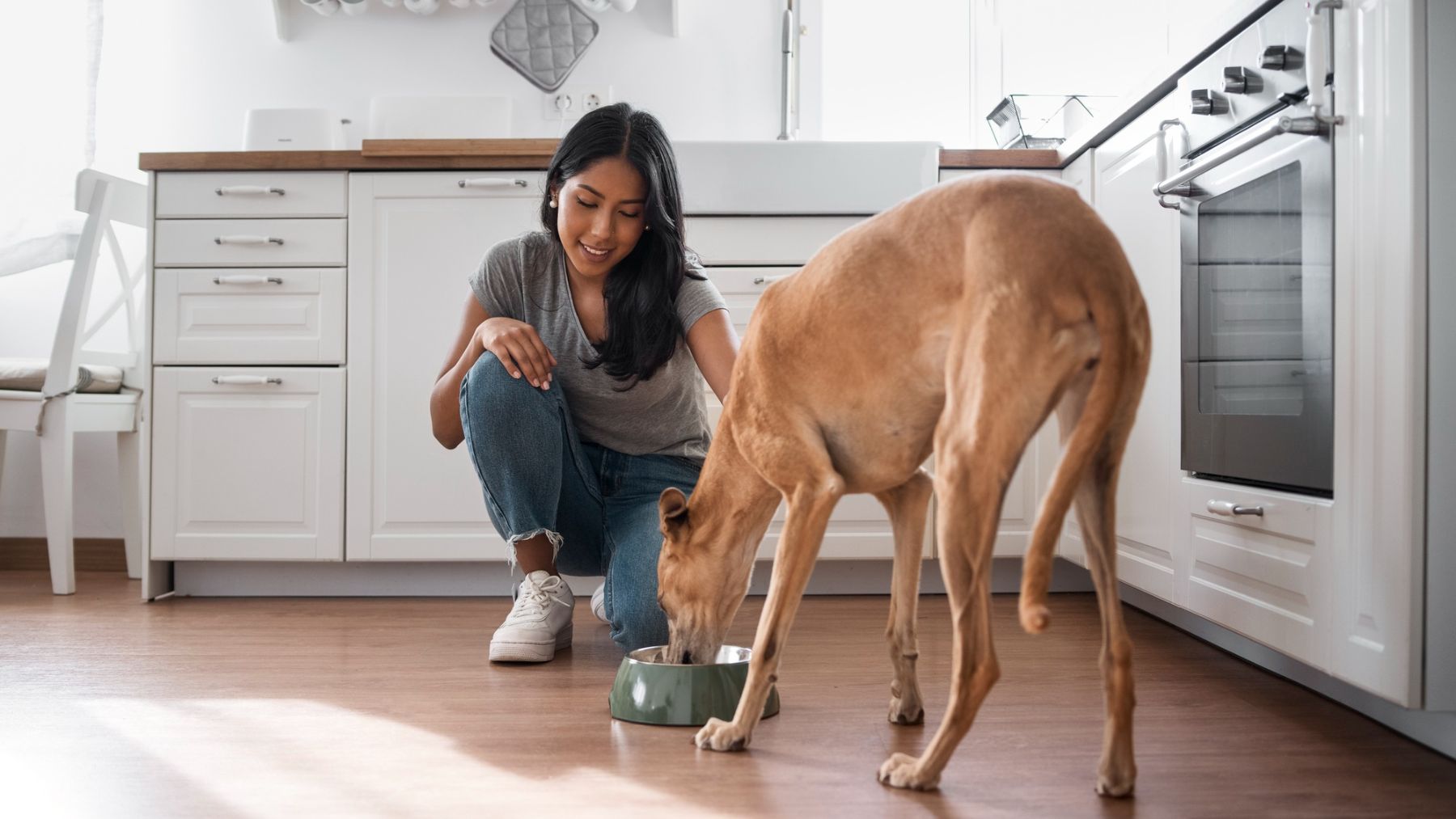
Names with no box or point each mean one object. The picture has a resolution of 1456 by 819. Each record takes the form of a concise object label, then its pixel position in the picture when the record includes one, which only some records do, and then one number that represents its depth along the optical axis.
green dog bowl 1.46
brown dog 1.03
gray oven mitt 3.50
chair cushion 2.79
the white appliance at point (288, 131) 3.11
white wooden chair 2.78
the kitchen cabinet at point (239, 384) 2.66
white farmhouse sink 2.62
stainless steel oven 1.41
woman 1.81
